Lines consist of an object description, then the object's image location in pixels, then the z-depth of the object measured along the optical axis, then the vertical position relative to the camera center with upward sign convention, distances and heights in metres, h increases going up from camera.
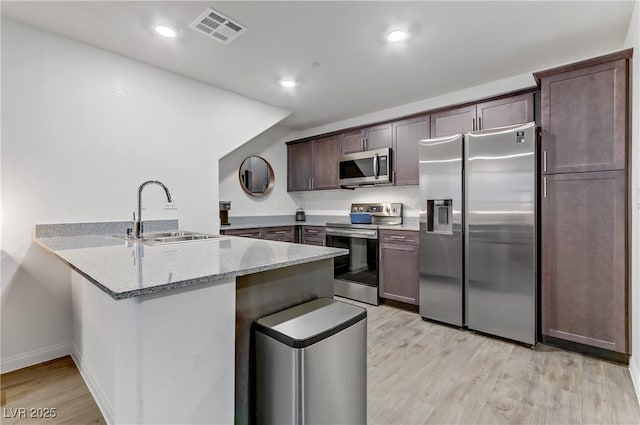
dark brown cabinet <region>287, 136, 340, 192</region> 4.49 +0.70
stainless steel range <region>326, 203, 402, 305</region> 3.70 -0.46
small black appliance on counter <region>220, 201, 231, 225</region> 4.12 +0.01
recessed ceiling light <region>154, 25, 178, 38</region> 2.32 +1.35
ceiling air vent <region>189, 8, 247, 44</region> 2.18 +1.35
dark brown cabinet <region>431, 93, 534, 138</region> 2.93 +0.94
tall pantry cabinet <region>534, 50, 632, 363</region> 2.26 +0.02
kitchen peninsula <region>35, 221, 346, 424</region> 1.02 -0.40
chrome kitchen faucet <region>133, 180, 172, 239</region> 2.36 -0.12
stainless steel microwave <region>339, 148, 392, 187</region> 3.87 +0.55
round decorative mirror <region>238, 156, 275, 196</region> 4.50 +0.52
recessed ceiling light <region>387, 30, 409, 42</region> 2.34 +1.32
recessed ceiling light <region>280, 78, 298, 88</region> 3.23 +1.34
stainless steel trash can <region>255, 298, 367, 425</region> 1.20 -0.62
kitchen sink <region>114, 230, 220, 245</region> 2.42 -0.19
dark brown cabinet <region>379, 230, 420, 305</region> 3.39 -0.61
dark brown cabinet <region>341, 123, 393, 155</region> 3.92 +0.93
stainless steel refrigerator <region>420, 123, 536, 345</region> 2.57 -0.19
